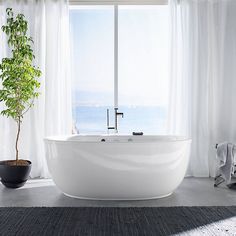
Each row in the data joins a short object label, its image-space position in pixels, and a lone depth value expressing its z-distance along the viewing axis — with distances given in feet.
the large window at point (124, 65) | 27.25
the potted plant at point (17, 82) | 16.34
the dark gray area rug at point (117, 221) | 11.25
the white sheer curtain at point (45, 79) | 18.48
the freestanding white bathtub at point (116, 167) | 13.82
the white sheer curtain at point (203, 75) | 18.66
